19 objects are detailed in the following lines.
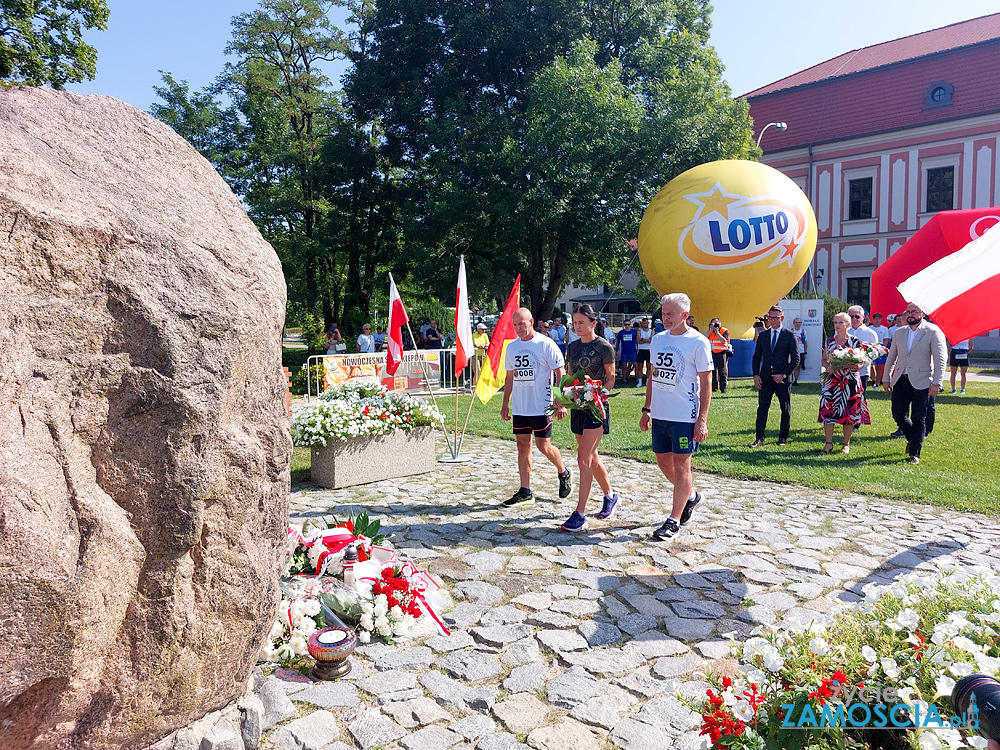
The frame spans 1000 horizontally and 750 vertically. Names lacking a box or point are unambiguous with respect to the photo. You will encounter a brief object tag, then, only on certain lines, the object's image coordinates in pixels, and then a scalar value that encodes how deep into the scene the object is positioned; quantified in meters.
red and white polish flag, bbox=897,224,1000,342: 5.24
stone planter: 7.82
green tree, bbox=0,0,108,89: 17.48
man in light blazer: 8.70
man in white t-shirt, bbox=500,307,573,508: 6.72
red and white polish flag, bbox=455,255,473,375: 9.11
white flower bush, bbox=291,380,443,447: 7.70
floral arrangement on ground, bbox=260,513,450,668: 3.88
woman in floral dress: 9.52
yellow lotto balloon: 13.82
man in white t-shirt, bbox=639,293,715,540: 5.78
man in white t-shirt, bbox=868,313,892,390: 15.56
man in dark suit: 9.80
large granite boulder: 2.17
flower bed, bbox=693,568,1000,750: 2.07
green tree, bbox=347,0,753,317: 19.34
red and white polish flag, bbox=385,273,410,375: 9.55
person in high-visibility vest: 15.15
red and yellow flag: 9.09
